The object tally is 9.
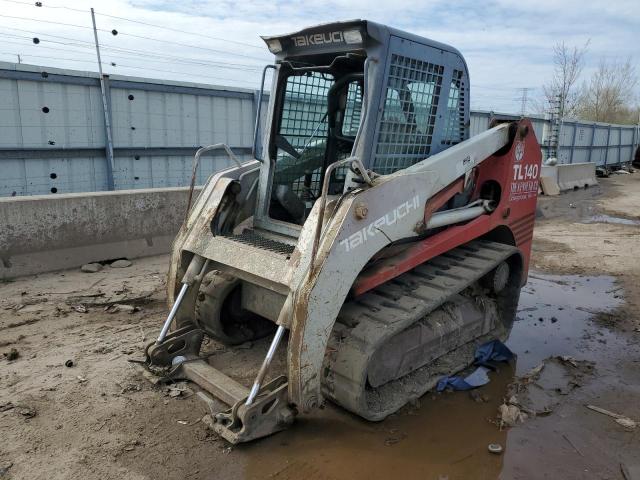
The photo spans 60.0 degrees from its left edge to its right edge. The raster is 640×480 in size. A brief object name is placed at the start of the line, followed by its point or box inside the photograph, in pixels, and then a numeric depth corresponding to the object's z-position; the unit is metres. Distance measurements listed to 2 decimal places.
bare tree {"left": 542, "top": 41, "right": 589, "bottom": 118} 31.47
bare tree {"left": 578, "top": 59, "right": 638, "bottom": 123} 41.19
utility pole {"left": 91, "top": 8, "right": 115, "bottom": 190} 8.29
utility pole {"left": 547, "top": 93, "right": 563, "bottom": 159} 20.03
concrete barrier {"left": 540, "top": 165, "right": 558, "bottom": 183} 15.40
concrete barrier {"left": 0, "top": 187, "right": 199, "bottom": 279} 6.08
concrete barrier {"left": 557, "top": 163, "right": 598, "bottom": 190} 16.56
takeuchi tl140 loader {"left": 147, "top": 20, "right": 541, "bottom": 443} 3.29
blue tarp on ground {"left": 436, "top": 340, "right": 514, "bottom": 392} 4.07
